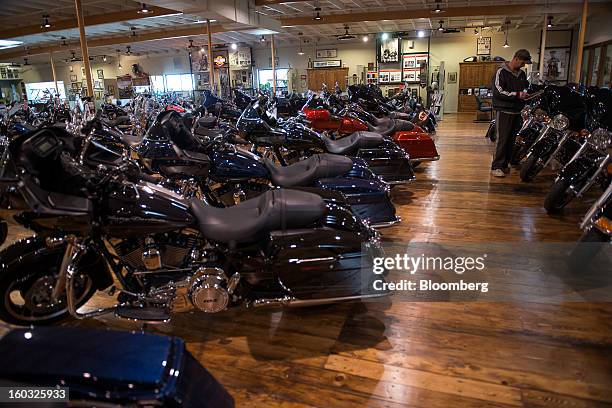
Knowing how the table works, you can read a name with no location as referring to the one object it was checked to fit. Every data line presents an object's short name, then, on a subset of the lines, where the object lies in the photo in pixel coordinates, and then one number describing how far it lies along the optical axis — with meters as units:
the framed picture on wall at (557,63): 16.06
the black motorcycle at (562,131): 4.67
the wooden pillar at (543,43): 12.18
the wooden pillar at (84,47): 6.86
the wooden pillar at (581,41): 8.92
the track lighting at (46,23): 10.03
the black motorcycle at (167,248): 2.08
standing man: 5.31
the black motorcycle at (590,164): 3.37
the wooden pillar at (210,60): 10.41
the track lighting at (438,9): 10.90
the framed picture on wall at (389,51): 17.39
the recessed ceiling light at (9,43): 13.74
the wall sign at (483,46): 16.67
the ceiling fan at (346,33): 13.91
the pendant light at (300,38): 15.99
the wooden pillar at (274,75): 13.39
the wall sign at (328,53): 18.73
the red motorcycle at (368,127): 5.91
